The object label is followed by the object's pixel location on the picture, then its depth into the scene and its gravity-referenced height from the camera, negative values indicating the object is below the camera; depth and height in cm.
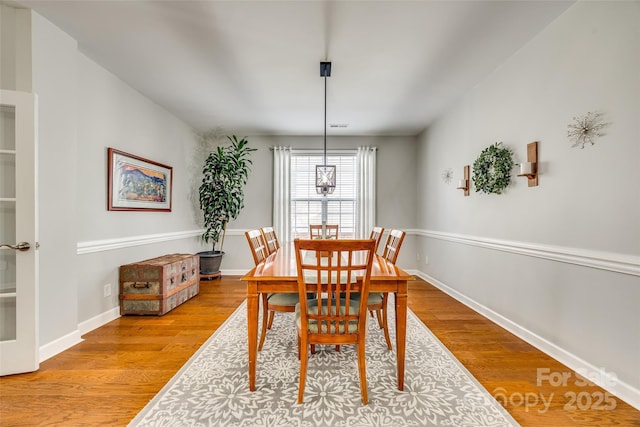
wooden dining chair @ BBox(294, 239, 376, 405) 154 -59
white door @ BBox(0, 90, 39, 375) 200 -16
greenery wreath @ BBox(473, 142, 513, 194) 277 +43
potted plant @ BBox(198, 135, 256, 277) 477 +26
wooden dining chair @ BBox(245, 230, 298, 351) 218 -70
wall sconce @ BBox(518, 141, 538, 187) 242 +39
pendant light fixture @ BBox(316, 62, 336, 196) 321 +38
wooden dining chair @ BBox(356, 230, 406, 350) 218 -66
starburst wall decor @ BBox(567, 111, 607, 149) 190 +57
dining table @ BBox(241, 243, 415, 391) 176 -49
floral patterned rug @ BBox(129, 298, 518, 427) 158 -114
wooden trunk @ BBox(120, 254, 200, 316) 312 -86
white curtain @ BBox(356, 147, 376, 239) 533 +41
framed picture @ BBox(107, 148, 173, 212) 307 +32
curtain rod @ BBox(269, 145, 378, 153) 533 +115
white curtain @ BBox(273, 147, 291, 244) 529 +32
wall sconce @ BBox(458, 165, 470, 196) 353 +36
